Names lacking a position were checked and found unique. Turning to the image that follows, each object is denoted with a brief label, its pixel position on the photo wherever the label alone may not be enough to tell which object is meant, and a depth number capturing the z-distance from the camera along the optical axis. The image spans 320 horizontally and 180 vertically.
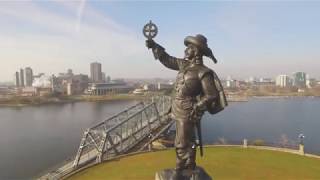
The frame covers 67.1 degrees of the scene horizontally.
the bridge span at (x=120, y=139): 14.74
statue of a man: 4.21
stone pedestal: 4.32
